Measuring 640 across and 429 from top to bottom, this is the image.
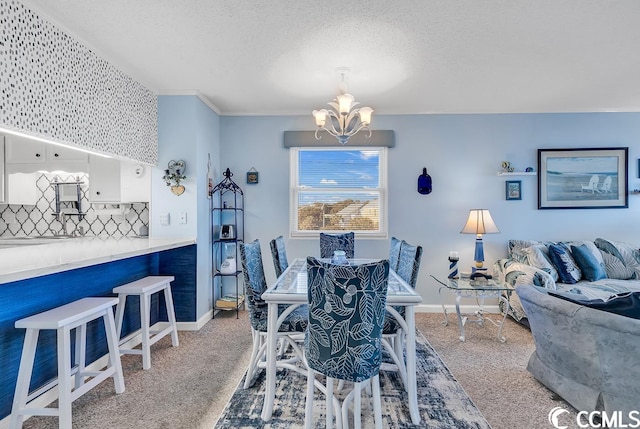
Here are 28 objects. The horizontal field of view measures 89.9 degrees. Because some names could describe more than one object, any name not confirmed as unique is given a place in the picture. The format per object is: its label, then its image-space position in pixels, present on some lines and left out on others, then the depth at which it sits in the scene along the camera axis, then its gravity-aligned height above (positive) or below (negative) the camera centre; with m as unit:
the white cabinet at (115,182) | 3.50 +0.31
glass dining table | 1.92 -0.72
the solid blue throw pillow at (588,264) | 3.40 -0.59
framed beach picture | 3.99 +0.39
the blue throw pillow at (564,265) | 3.37 -0.59
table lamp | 3.55 -0.20
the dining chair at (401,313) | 2.16 -0.72
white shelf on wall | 3.96 +0.45
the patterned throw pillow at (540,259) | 3.37 -0.53
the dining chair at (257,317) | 2.17 -0.74
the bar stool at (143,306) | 2.57 -0.79
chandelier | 2.64 +0.83
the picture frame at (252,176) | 4.12 +0.43
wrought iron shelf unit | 3.83 -0.36
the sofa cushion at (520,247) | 3.67 -0.45
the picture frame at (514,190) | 4.02 +0.25
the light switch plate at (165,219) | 3.46 -0.10
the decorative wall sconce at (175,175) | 3.42 +0.37
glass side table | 3.05 -0.75
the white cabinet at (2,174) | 3.67 +0.41
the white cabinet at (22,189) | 3.72 +0.25
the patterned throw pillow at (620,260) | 3.50 -0.56
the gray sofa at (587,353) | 1.70 -0.83
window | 4.14 +0.28
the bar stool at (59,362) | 1.74 -0.83
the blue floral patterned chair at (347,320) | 1.57 -0.55
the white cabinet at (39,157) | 3.67 +0.61
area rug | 1.91 -1.27
